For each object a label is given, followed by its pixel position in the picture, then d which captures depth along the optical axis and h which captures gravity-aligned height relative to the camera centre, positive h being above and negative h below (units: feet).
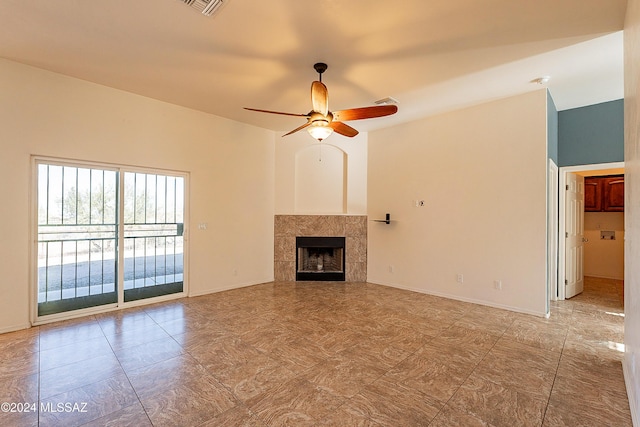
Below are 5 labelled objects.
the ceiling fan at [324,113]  9.59 +3.62
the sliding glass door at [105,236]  12.23 -1.08
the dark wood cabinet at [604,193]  19.95 +1.57
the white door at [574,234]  16.14 -1.07
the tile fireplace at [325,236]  19.77 -1.64
